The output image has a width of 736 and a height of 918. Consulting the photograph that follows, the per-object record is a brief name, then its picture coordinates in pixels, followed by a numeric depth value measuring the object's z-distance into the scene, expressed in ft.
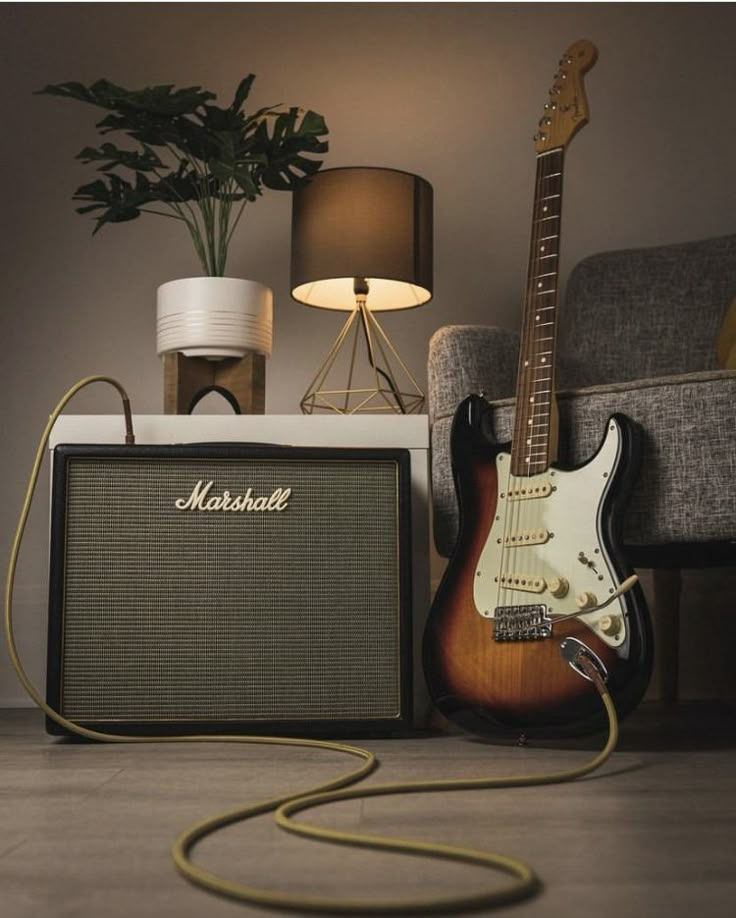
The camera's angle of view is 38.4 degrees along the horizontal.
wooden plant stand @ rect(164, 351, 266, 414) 5.67
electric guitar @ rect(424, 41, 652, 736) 4.04
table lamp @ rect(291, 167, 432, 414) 5.69
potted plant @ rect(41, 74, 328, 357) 5.55
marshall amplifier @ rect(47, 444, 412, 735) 4.48
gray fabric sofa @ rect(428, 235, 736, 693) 4.29
